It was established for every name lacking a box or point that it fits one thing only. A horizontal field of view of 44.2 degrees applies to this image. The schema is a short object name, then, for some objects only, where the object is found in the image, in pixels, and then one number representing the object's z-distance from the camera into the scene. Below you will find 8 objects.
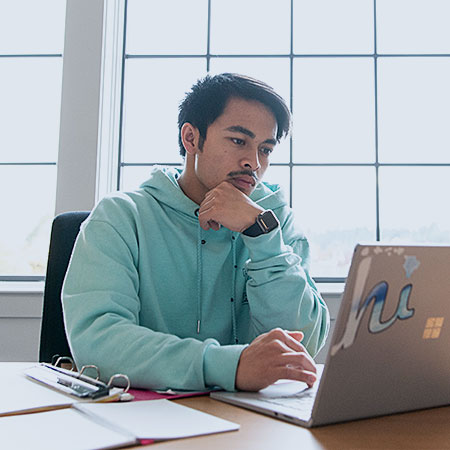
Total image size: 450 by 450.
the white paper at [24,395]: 0.73
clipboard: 0.77
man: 0.92
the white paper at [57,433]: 0.56
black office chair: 1.36
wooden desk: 0.58
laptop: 0.60
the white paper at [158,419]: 0.60
